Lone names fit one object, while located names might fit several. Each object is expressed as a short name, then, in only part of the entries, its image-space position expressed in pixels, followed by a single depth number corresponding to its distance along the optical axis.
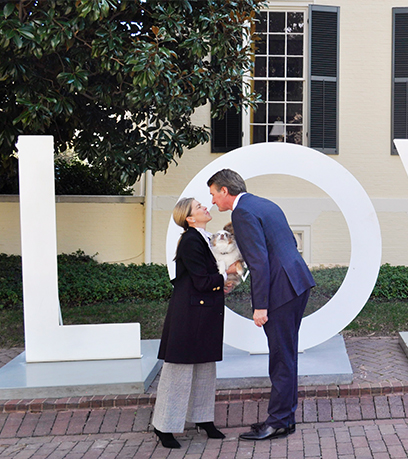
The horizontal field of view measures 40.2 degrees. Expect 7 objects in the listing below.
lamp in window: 9.88
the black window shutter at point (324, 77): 9.53
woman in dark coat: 3.66
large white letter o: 4.82
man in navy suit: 3.66
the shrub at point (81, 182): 10.23
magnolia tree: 5.17
